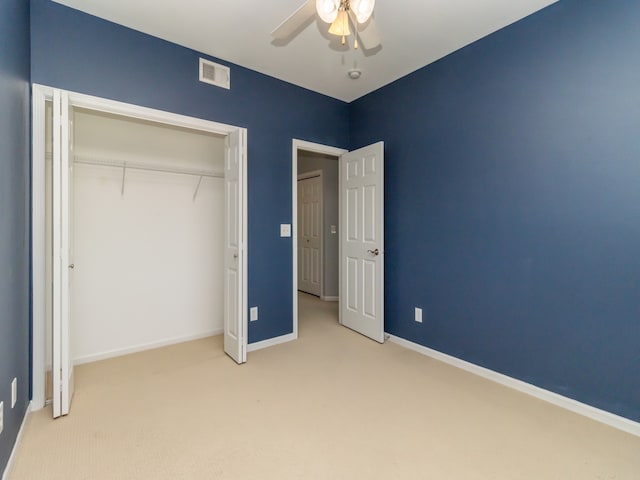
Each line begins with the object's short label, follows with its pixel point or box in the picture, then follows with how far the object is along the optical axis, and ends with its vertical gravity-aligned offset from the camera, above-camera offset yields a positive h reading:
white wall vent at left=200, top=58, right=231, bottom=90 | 2.77 +1.52
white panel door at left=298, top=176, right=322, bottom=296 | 5.50 +0.12
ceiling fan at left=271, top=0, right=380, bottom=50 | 1.48 +1.19
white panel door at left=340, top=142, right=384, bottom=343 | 3.24 +0.01
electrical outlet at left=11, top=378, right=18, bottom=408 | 1.62 -0.80
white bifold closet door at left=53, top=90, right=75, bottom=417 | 1.94 -0.08
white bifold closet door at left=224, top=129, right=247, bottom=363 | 2.71 -0.10
